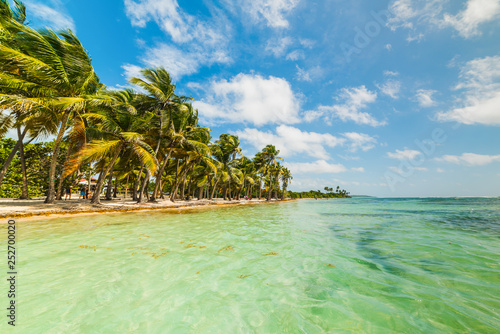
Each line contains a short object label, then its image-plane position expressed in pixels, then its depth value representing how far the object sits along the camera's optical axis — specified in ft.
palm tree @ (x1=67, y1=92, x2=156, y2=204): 46.44
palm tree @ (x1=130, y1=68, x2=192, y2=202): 64.13
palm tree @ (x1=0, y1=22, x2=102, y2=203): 33.24
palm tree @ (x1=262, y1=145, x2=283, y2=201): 157.68
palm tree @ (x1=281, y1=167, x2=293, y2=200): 223.92
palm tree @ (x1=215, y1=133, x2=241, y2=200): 118.68
